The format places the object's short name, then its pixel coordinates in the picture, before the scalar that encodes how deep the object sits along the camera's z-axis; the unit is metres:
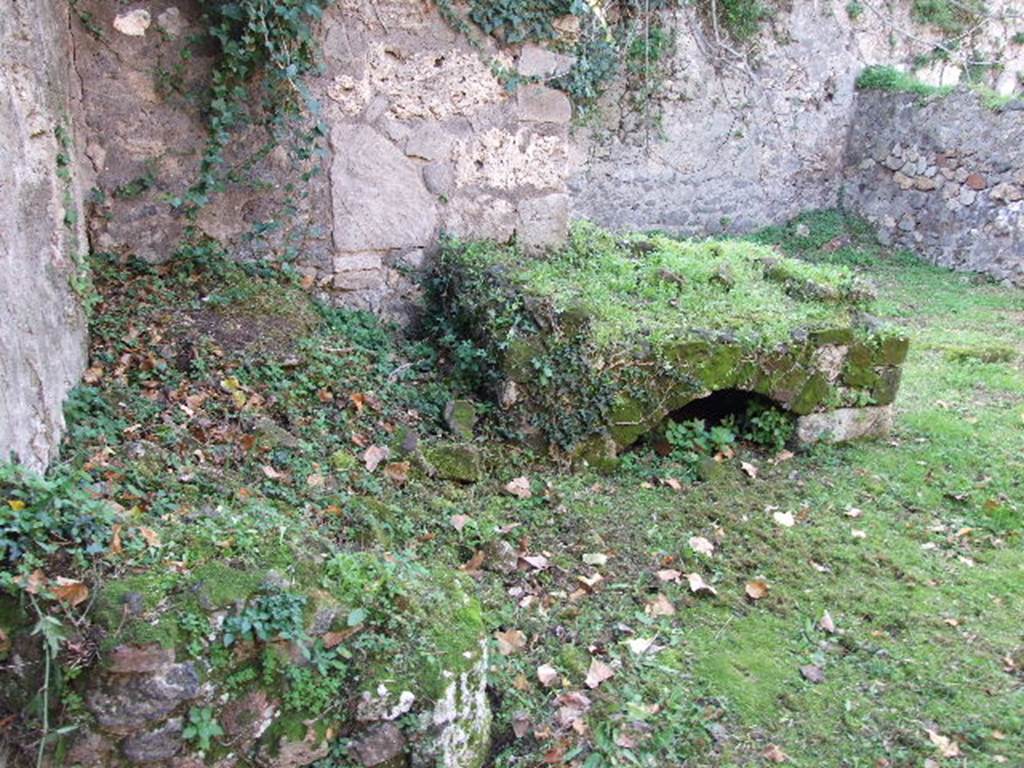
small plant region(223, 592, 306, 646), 2.30
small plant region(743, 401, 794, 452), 4.90
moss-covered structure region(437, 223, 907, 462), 4.40
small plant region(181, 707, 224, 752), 2.22
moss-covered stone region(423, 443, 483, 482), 4.05
